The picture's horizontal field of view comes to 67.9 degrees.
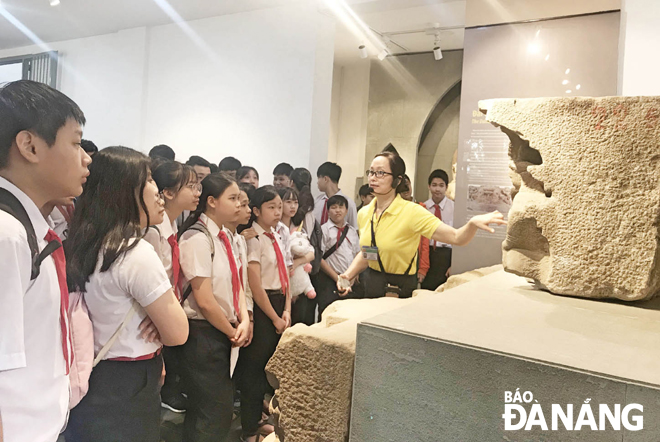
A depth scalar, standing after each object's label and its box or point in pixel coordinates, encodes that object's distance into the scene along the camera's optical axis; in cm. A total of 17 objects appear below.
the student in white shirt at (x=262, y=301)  288
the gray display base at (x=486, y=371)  106
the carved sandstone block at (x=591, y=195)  175
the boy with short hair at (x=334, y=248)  438
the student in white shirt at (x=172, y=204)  230
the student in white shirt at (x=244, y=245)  270
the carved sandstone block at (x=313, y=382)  151
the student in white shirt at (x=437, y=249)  508
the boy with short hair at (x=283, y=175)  504
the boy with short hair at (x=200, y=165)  390
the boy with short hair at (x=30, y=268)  107
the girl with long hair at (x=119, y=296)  165
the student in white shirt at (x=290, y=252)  374
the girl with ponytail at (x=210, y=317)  234
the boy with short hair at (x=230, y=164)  507
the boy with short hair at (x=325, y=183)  521
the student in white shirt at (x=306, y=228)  385
